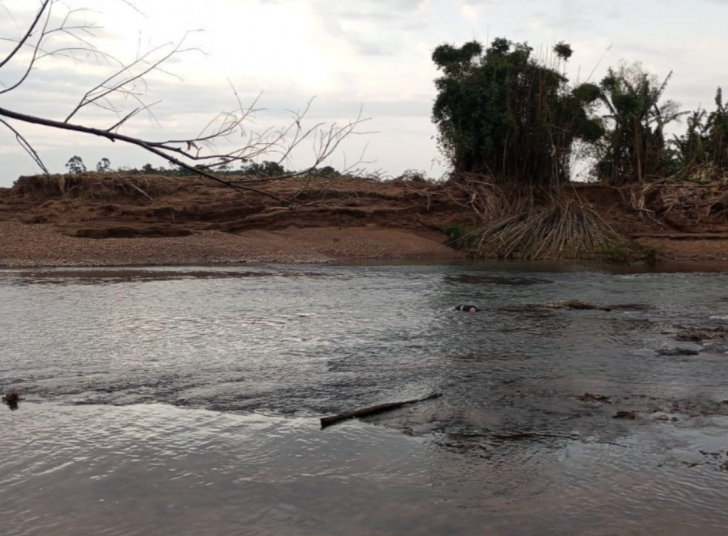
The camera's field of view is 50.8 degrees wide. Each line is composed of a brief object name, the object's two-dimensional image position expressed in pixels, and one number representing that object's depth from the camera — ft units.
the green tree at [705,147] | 81.15
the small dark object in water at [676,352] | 23.59
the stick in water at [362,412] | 16.55
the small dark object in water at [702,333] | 26.30
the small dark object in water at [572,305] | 34.32
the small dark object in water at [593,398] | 18.16
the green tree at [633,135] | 80.59
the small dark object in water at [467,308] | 33.71
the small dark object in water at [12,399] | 17.87
